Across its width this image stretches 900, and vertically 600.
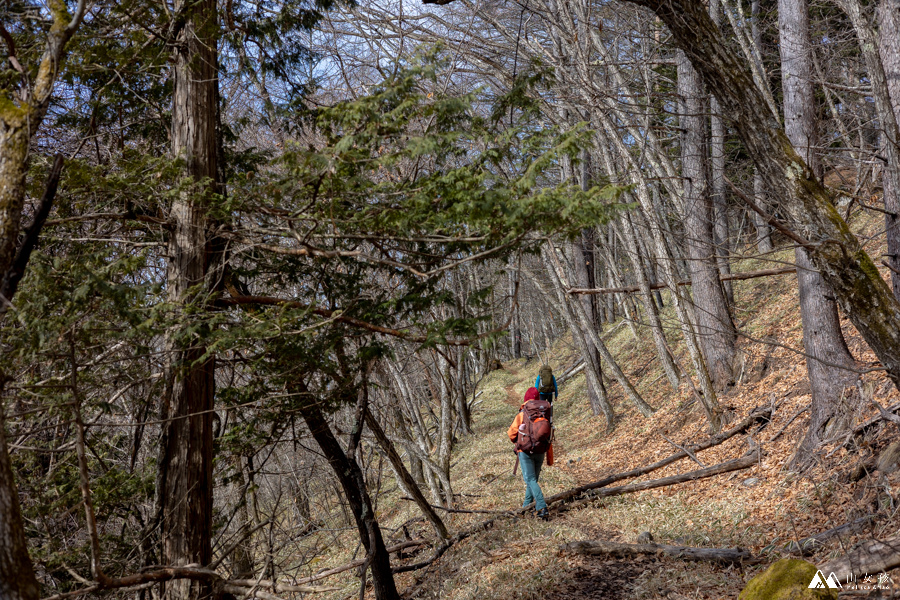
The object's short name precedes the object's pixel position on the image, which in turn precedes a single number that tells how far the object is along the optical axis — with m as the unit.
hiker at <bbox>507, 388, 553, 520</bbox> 8.69
